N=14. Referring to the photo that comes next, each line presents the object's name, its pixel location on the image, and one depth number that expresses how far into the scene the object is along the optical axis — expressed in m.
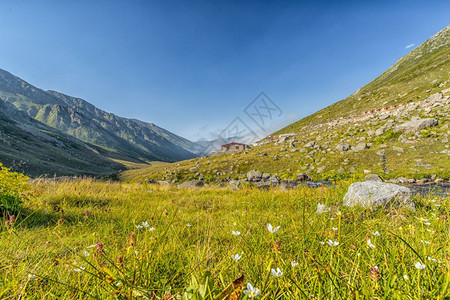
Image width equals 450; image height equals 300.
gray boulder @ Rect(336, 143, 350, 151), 27.29
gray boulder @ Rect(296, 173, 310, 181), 24.83
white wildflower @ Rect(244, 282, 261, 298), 1.10
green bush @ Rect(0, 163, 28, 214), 4.52
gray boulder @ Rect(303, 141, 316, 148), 34.15
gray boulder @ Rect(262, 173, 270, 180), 27.14
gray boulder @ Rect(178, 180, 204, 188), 21.98
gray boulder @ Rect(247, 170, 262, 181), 27.46
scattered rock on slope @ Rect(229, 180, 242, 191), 14.84
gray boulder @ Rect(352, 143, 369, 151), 25.81
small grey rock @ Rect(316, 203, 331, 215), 4.57
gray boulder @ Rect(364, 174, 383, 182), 14.05
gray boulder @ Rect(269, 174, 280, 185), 24.56
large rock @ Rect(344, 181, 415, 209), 5.23
